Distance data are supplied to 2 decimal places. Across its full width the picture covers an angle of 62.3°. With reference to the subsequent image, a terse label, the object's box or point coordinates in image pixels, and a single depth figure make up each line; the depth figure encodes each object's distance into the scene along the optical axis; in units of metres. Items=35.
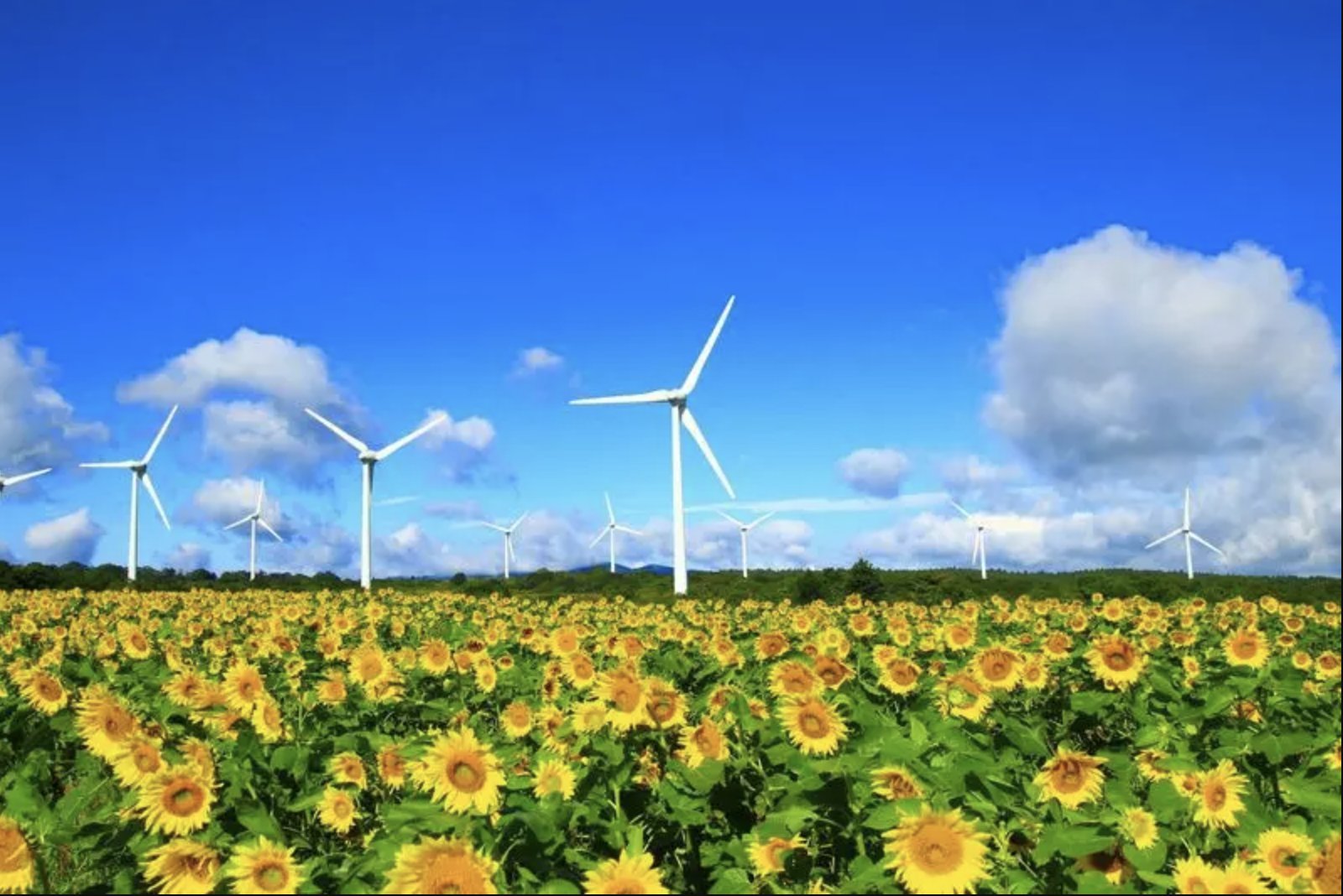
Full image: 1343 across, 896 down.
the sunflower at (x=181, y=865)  3.88
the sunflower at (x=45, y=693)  7.70
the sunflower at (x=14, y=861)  4.49
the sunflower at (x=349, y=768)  5.82
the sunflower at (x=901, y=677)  8.20
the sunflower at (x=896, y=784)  4.72
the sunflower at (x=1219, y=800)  5.26
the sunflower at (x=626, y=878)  3.07
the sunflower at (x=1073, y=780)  5.05
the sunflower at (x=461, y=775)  4.39
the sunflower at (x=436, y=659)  9.19
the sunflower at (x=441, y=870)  3.13
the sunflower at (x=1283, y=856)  4.19
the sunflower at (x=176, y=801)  4.63
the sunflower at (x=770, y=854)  4.36
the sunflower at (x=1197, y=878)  3.57
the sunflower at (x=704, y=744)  5.51
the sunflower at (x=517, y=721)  6.85
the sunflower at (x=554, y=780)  4.86
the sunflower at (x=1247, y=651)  9.45
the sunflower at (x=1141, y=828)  4.66
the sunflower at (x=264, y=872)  3.45
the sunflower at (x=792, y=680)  6.36
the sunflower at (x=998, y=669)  7.57
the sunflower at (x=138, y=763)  5.08
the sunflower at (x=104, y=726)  5.58
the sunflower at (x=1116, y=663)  7.89
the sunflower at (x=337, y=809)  5.55
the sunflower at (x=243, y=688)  6.81
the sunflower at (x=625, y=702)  5.55
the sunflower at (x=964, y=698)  6.89
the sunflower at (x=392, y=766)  5.91
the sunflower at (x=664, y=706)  5.60
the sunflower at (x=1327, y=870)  3.61
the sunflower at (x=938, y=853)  3.73
